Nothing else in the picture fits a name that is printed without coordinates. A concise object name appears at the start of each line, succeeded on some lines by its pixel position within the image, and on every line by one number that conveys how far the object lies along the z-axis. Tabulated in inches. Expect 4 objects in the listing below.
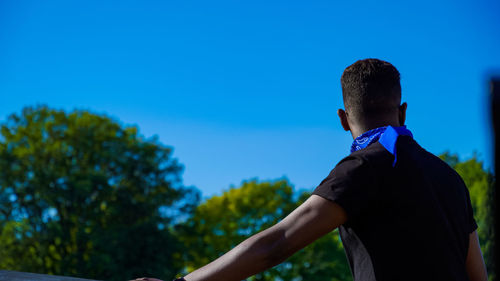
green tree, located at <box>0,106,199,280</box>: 1152.2
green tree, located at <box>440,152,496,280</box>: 1184.5
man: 73.8
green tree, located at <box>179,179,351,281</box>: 1365.7
